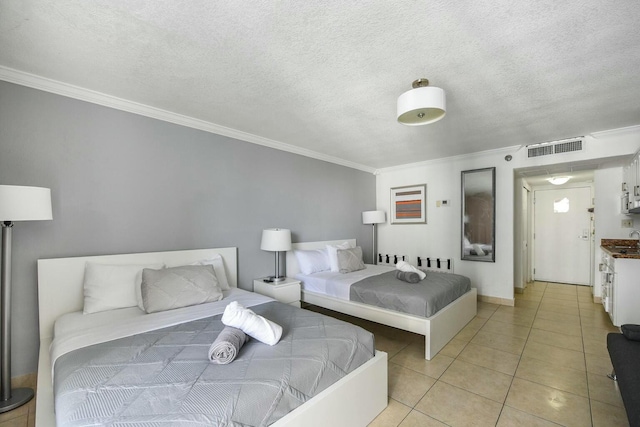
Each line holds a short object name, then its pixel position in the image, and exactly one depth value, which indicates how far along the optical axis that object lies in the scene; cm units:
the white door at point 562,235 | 565
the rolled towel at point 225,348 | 142
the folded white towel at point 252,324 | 165
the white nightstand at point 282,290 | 334
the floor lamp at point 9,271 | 183
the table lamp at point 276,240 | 345
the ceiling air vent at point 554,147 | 368
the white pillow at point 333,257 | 407
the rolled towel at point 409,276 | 329
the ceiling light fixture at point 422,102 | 199
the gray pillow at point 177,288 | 224
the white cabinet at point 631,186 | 315
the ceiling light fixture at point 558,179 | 471
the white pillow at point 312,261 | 395
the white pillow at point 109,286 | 228
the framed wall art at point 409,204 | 522
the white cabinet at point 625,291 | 317
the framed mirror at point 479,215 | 441
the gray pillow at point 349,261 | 396
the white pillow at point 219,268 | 301
